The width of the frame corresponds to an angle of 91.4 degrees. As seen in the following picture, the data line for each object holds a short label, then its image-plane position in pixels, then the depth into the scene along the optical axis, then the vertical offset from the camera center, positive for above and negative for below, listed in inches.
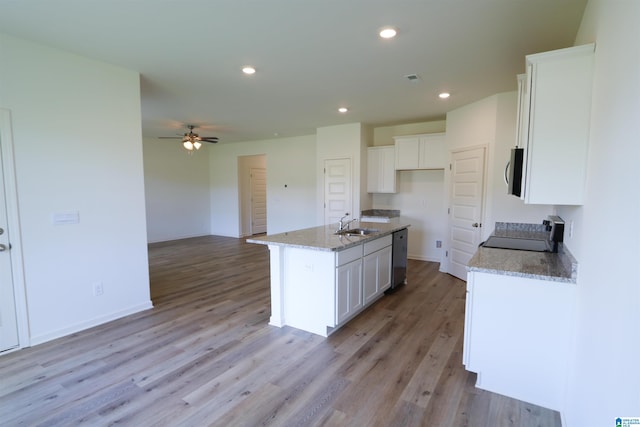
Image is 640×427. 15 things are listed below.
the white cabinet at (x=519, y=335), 78.1 -38.4
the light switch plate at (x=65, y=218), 116.2 -11.0
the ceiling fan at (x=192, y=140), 236.2 +36.8
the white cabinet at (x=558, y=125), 73.4 +15.6
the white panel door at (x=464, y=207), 182.4 -10.8
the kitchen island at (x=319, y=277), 117.4 -35.5
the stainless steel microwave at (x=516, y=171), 90.6 +5.3
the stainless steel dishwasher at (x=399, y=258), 165.6 -38.1
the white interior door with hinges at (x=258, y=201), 366.6 -14.3
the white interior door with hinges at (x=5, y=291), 105.2 -35.0
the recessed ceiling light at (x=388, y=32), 100.0 +50.9
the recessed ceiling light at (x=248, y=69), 130.5 +50.6
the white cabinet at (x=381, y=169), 240.1 +15.2
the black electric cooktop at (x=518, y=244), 109.4 -20.5
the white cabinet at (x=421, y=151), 219.5 +27.1
